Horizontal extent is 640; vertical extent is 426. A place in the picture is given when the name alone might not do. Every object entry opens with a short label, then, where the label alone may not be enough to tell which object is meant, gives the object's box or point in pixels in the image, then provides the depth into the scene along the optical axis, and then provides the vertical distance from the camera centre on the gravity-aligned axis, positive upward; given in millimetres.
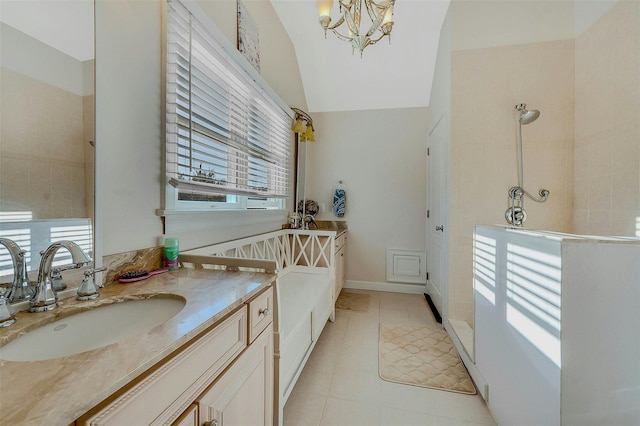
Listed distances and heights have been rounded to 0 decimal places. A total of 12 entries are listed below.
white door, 2562 -64
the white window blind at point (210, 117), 1276 +598
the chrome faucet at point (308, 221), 3181 -126
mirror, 744 +278
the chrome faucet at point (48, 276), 732 -196
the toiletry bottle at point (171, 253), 1217 -203
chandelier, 1530 +1213
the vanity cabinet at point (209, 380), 513 -445
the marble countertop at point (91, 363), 393 -299
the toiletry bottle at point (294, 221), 2992 -115
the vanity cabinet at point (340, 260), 2924 -588
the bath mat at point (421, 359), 1737 -1142
